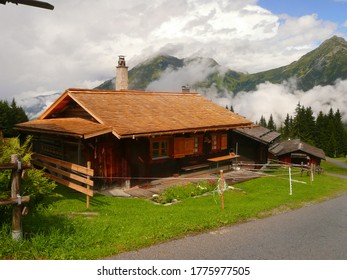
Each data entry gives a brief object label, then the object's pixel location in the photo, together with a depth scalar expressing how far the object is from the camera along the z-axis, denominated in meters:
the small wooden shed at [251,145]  27.05
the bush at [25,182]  7.42
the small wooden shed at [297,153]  45.31
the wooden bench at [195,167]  18.05
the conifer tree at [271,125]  112.50
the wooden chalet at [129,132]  14.98
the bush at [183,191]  13.40
